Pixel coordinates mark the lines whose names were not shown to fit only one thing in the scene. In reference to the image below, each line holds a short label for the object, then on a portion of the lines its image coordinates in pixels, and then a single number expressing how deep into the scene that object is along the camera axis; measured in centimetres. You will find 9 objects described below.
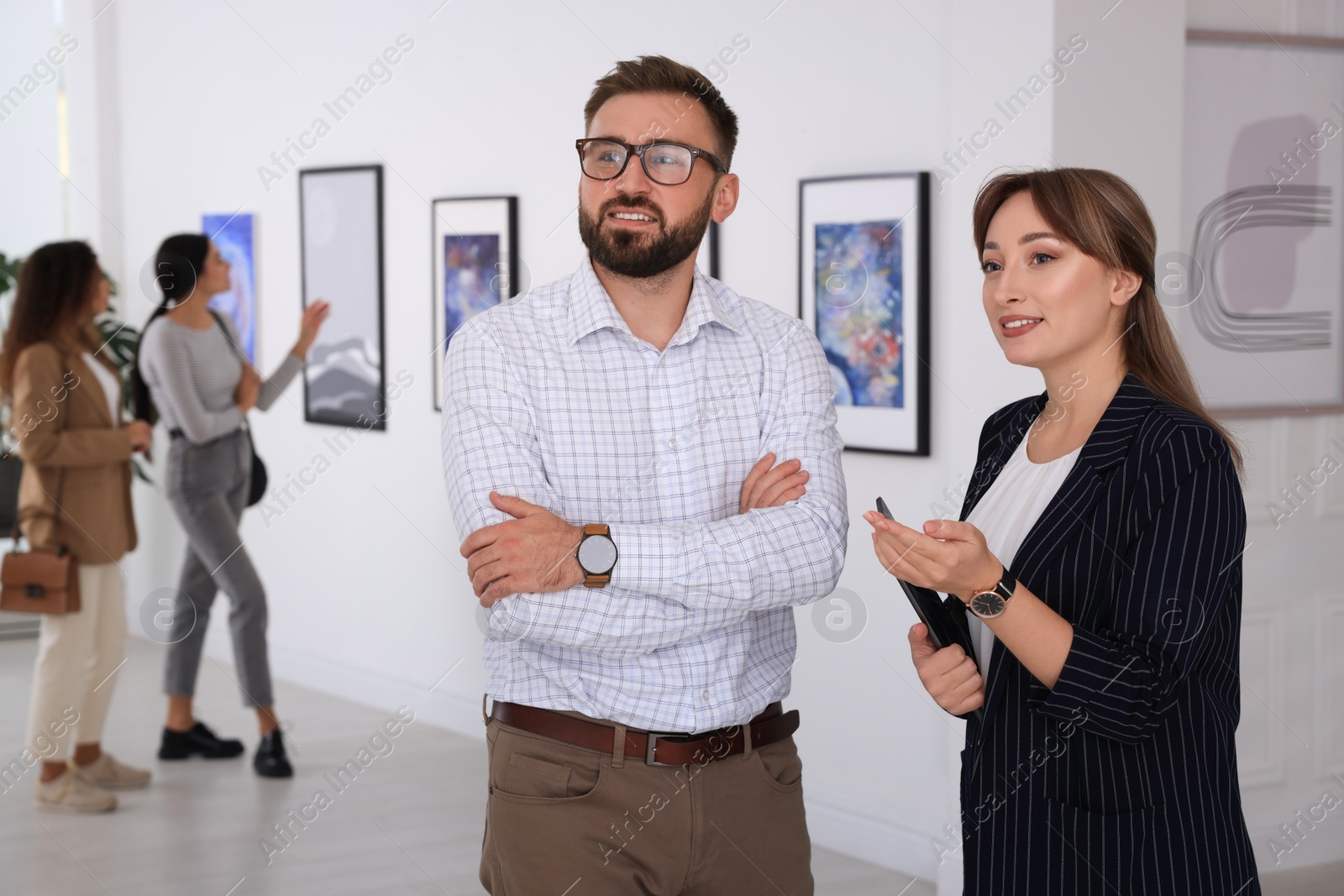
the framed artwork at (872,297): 417
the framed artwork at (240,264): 729
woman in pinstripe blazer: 177
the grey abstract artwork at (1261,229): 405
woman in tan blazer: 470
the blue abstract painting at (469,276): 575
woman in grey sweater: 516
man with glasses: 206
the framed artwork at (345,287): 641
